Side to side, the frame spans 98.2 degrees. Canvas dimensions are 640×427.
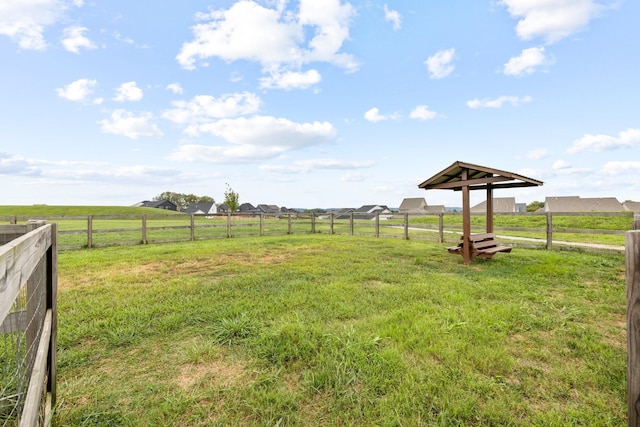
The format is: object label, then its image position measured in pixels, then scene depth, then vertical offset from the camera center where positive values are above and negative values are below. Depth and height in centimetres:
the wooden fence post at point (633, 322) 130 -54
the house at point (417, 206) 5767 +120
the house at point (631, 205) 4314 +73
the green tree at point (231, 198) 4896 +261
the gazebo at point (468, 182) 698 +80
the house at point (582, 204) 4169 +105
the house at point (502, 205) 4818 +107
